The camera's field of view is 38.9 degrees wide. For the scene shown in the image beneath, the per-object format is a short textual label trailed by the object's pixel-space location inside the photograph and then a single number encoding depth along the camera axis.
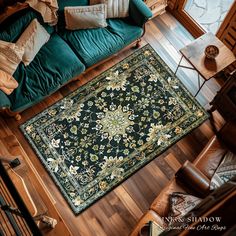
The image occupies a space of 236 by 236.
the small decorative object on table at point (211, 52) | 3.86
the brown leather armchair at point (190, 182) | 3.02
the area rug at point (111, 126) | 3.78
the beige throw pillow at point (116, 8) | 4.01
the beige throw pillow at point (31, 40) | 3.70
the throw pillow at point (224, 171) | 3.08
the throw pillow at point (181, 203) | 2.90
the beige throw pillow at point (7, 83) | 3.46
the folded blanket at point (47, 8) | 3.75
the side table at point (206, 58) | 3.84
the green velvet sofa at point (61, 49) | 3.70
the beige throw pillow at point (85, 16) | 3.93
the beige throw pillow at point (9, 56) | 3.54
